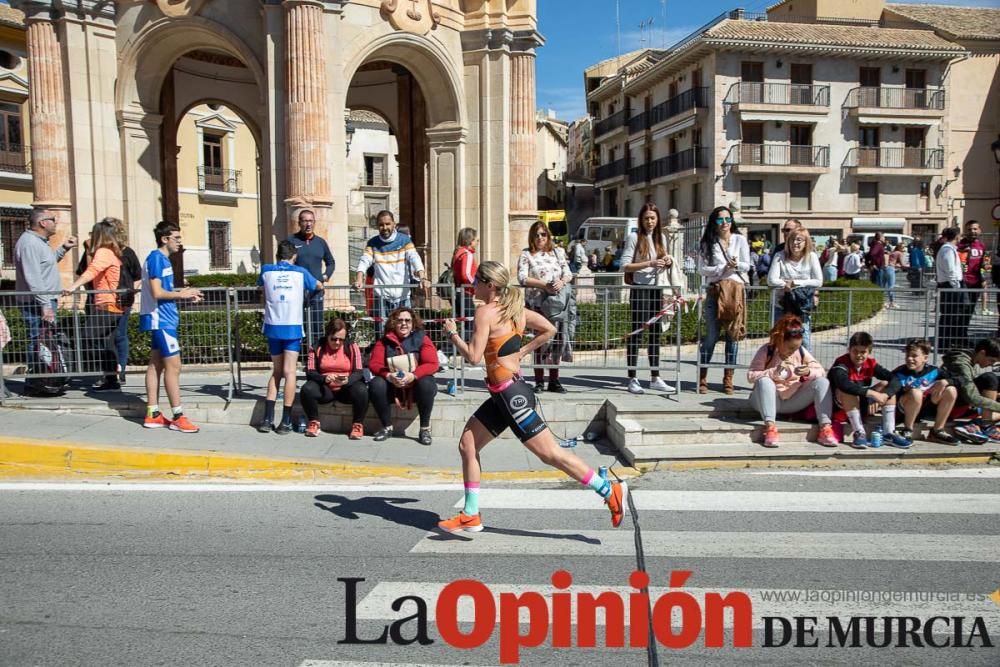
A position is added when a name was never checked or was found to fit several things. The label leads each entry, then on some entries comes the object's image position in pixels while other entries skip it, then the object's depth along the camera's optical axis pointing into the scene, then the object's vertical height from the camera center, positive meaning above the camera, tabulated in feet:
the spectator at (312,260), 31.22 +1.11
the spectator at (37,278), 30.14 +0.53
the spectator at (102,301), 30.76 -0.35
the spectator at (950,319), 33.06 -1.54
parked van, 127.90 +8.30
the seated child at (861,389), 26.13 -3.37
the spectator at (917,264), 77.36 +1.56
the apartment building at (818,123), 154.30 +29.88
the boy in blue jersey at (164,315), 26.78 -0.77
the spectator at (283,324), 28.12 -1.17
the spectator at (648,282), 31.07 +0.07
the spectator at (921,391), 26.22 -3.47
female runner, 18.15 -2.55
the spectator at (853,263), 81.87 +1.79
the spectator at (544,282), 30.73 +0.14
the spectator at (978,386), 26.30 -3.35
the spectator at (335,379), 28.27 -3.06
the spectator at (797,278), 30.78 +0.17
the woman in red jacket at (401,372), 28.17 -2.85
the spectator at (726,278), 30.81 +0.19
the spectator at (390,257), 33.17 +1.21
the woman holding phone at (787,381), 26.43 -3.16
